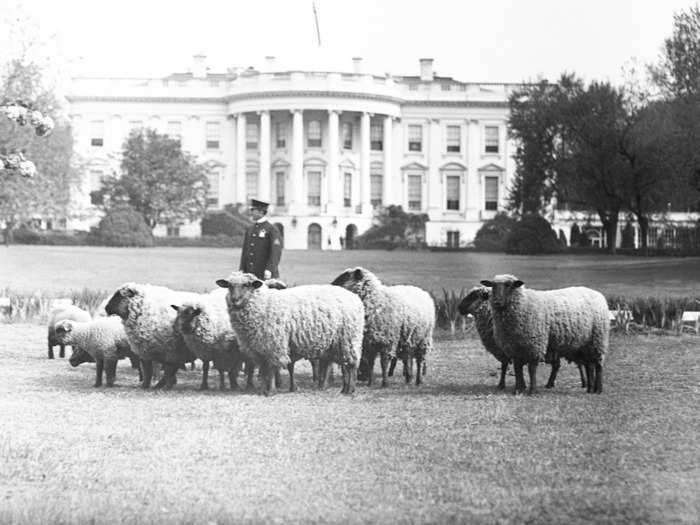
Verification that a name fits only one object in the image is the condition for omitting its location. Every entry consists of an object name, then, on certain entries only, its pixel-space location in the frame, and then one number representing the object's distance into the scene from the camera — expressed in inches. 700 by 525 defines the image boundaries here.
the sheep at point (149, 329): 543.5
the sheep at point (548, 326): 513.0
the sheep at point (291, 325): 515.5
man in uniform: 597.9
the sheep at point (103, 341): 563.8
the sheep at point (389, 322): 563.5
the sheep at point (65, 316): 660.1
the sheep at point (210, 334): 533.0
